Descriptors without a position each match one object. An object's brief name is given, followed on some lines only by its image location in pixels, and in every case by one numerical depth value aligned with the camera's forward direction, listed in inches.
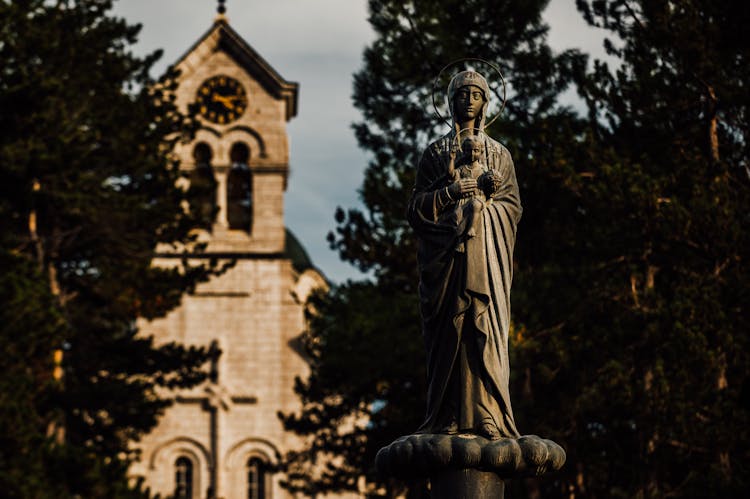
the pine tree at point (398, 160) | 1245.1
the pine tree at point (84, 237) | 1264.8
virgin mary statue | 425.4
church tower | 2102.6
